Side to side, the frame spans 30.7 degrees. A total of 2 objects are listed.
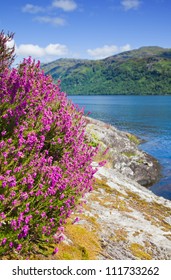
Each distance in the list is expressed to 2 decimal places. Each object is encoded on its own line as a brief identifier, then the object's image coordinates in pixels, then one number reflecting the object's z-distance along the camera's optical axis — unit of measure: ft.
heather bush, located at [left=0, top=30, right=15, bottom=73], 20.68
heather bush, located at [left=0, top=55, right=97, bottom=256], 14.84
